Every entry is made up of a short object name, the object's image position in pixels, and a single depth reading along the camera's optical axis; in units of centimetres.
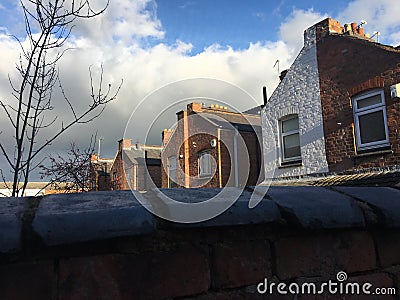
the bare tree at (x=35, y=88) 271
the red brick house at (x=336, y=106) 977
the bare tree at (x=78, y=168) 680
